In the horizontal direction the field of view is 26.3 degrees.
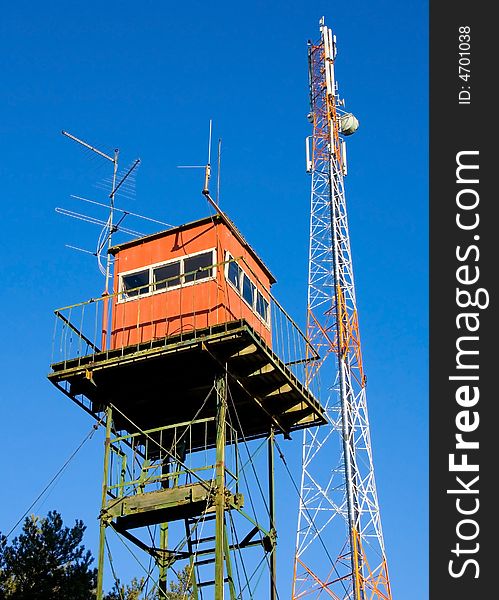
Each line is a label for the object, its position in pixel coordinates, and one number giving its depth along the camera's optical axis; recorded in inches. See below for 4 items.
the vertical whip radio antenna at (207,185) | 943.7
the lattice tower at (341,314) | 1502.2
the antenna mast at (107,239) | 1004.6
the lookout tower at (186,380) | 914.7
